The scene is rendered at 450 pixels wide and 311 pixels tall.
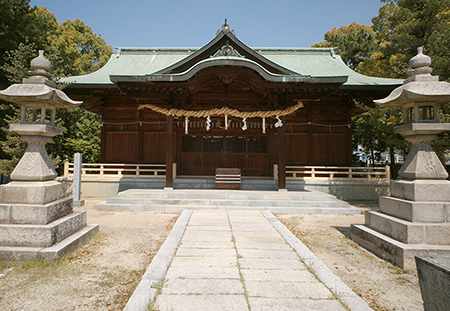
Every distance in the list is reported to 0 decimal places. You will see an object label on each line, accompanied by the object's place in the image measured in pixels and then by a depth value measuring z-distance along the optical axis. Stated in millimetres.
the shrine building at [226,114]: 9469
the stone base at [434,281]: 1747
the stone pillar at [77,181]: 8562
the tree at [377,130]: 9109
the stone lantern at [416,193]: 3797
